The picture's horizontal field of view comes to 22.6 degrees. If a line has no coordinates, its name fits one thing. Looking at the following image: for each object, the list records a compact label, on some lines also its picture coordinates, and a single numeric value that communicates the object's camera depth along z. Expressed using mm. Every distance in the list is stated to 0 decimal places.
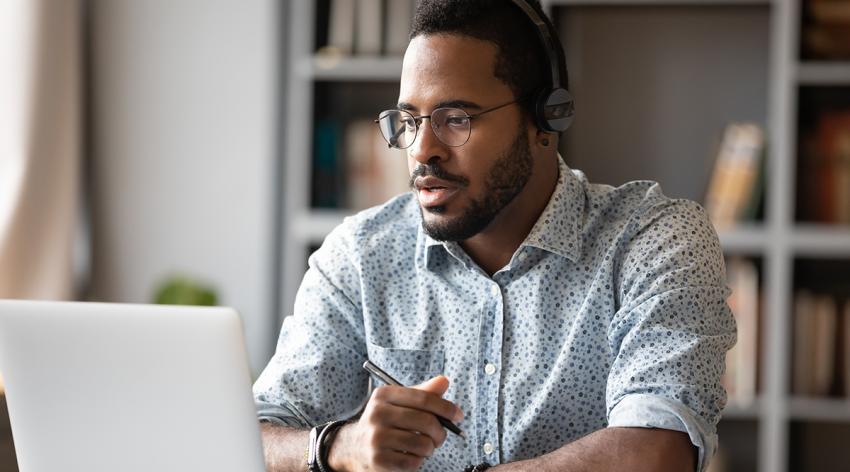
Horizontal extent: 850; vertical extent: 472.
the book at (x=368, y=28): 5744
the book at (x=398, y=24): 5710
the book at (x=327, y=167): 5842
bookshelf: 5353
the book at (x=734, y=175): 5376
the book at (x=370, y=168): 5801
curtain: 5486
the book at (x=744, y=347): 5432
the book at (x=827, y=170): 5414
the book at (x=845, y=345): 5425
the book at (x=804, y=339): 5436
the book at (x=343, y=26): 5767
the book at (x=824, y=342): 5429
